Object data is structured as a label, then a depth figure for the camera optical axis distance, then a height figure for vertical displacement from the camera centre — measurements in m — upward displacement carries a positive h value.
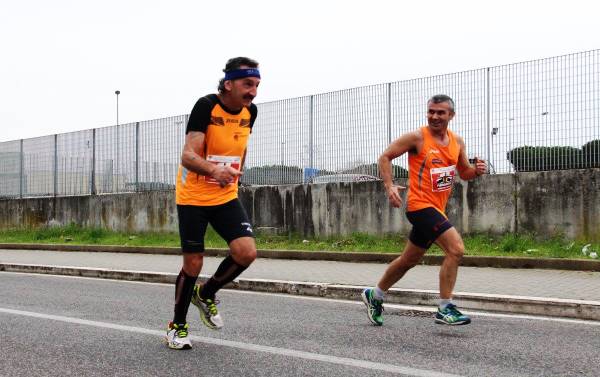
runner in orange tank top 5.91 +0.12
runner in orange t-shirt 4.98 +0.12
